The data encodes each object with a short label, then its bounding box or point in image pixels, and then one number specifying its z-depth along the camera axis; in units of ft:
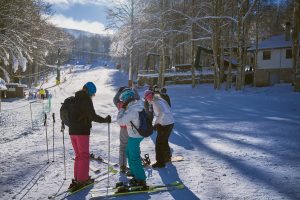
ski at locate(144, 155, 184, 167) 27.09
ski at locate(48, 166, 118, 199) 19.60
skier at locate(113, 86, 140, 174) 24.43
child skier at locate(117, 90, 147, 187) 20.36
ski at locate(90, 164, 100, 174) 24.51
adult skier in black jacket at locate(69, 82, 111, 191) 20.43
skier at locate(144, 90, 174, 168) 25.54
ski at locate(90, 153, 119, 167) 26.53
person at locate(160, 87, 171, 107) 31.37
